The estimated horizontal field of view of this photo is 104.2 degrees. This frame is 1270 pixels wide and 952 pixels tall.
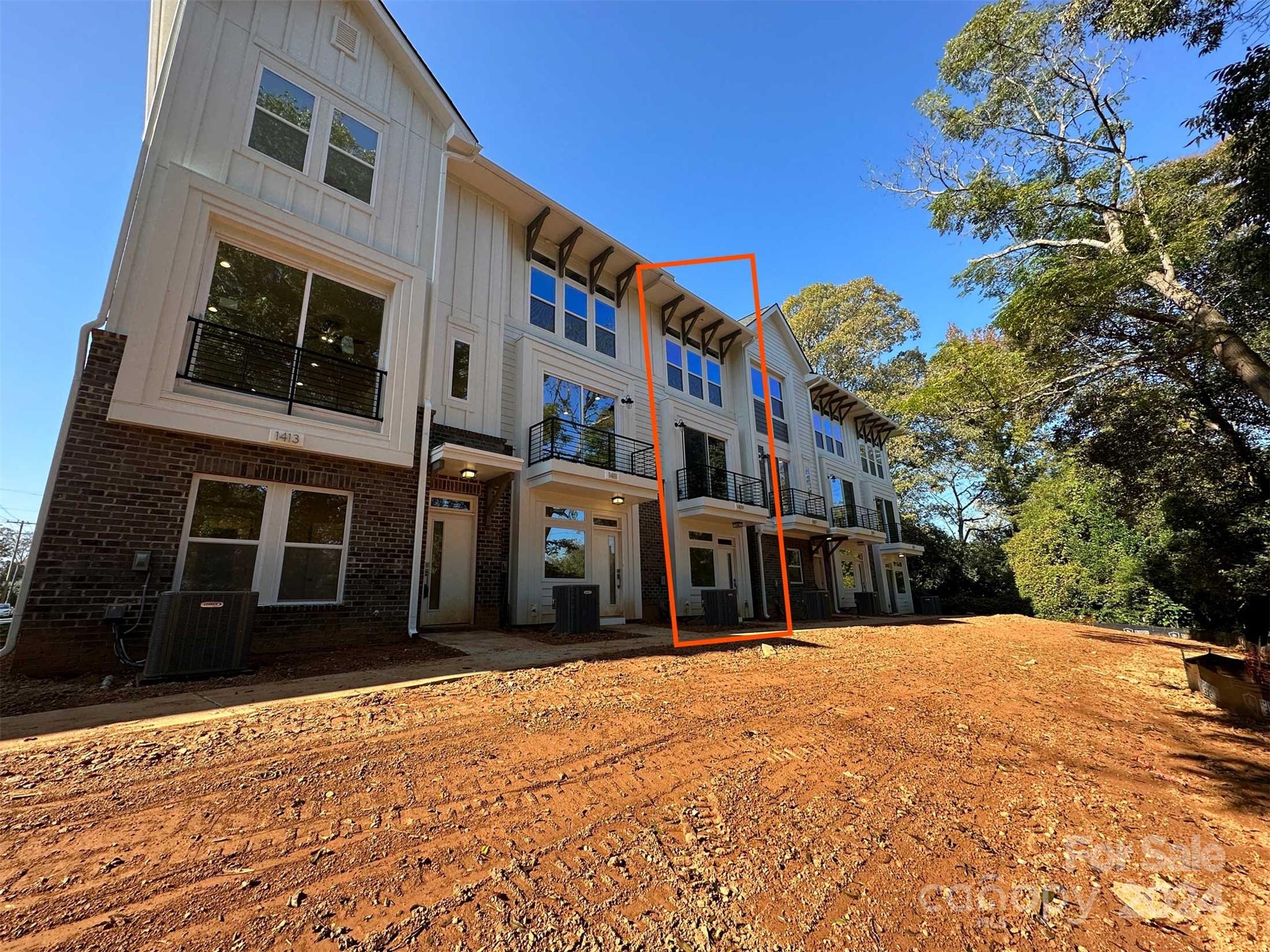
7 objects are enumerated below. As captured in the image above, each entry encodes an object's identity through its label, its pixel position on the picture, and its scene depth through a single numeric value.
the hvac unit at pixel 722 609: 11.42
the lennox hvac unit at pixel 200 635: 4.83
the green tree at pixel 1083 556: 13.84
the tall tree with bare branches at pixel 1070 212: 9.02
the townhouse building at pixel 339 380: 5.75
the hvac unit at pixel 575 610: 8.67
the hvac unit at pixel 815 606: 14.66
